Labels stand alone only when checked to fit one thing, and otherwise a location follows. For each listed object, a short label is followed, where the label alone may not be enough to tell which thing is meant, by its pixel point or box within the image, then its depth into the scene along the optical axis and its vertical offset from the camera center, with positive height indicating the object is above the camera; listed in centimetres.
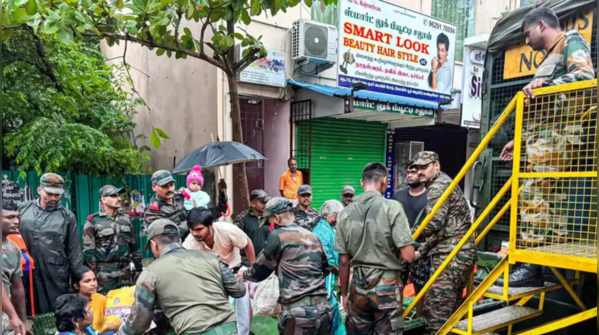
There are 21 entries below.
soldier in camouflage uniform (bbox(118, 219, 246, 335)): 242 -97
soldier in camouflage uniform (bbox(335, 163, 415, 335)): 304 -88
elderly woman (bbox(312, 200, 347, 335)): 352 -106
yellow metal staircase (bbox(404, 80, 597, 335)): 250 -32
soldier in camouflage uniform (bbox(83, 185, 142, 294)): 416 -109
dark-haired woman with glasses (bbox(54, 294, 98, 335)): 274 -122
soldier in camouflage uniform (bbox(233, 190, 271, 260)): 503 -104
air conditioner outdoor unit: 844 +224
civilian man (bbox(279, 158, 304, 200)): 809 -79
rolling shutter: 963 -19
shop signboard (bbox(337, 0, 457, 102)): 905 +236
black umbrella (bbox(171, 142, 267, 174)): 559 -18
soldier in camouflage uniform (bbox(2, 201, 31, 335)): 281 -98
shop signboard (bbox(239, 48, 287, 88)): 804 +153
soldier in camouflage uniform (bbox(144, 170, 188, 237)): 450 -72
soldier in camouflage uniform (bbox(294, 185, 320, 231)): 511 -86
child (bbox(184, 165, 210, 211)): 539 -70
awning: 823 +109
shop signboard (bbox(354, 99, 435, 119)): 856 +85
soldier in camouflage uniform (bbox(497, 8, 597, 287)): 260 +14
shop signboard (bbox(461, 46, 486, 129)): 756 +122
